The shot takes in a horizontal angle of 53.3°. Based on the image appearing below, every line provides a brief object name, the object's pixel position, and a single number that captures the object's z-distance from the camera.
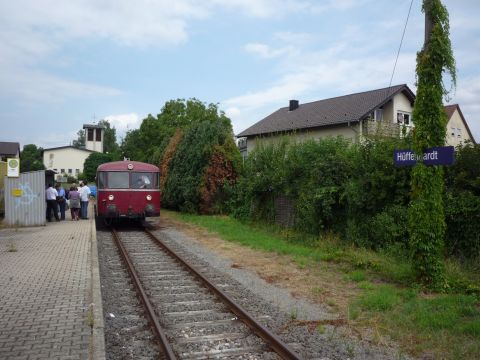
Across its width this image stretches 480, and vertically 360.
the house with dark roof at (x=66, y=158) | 88.81
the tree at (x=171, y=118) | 52.62
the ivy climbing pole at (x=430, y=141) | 8.62
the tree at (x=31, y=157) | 76.75
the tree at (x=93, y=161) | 72.82
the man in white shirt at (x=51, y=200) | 20.67
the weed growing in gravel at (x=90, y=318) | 6.31
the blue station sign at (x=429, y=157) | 8.28
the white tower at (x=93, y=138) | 98.00
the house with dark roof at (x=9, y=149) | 73.89
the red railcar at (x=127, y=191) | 18.78
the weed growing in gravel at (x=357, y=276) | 9.70
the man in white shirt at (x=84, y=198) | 22.42
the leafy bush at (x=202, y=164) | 24.89
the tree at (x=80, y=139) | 137.66
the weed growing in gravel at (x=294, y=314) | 7.04
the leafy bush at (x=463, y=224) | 9.95
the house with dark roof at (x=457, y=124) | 46.69
